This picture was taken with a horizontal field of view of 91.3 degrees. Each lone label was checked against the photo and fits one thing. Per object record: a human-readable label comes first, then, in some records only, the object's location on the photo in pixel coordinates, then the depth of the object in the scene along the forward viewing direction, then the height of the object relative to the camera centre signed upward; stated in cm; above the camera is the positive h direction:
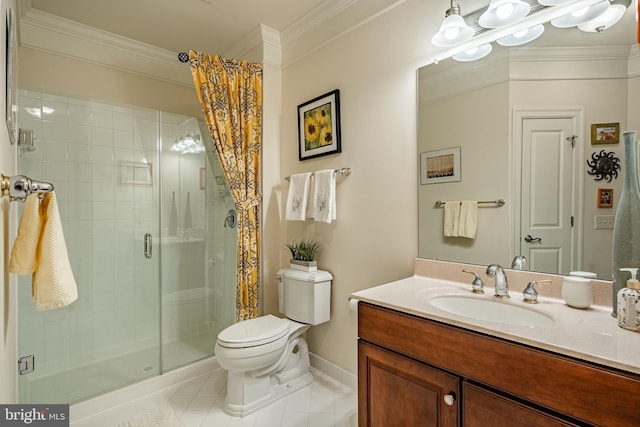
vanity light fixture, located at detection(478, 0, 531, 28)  131 +84
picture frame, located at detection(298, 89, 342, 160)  209 +58
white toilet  175 -80
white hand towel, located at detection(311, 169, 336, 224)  201 +8
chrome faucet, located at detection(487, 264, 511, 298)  130 -31
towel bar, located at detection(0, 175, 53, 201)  86 +6
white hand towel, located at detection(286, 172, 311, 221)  216 +8
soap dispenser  91 -29
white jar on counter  112 -30
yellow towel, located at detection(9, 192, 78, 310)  95 -15
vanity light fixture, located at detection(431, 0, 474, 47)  141 +82
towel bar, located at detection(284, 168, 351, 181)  202 +24
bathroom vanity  77 -47
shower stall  217 -28
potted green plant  213 -33
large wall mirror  118 +30
